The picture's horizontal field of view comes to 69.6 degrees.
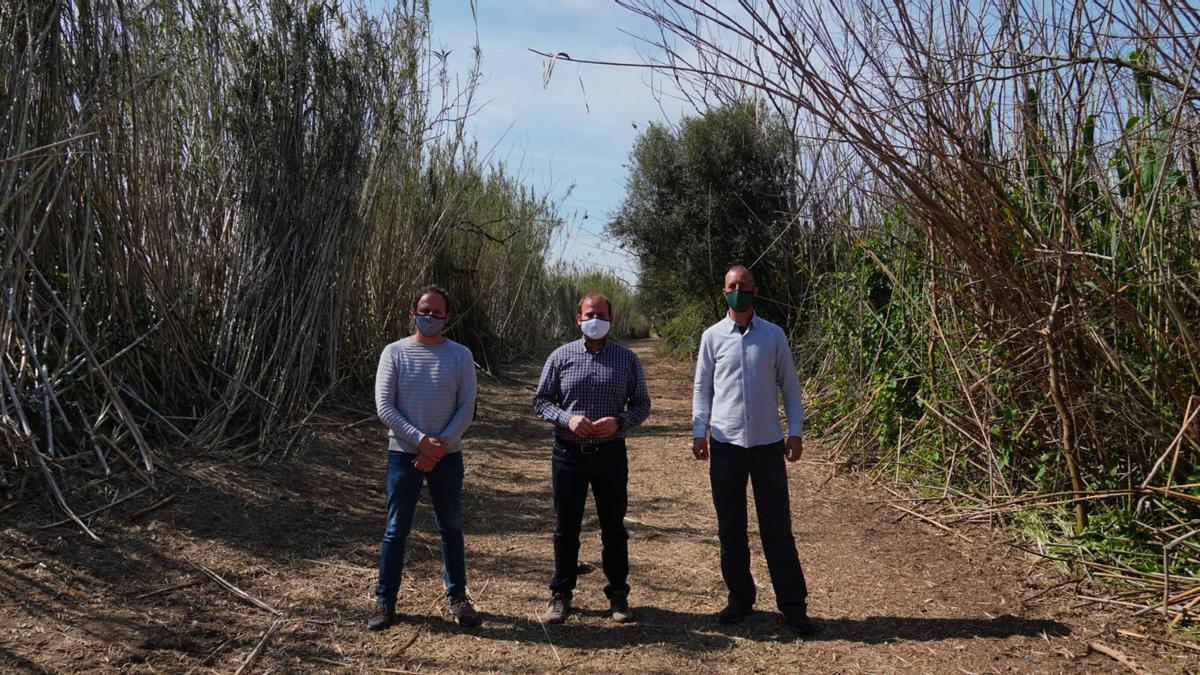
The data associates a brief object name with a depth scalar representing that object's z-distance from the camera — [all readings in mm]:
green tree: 10320
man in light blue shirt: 3492
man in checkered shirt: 3537
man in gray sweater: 3428
